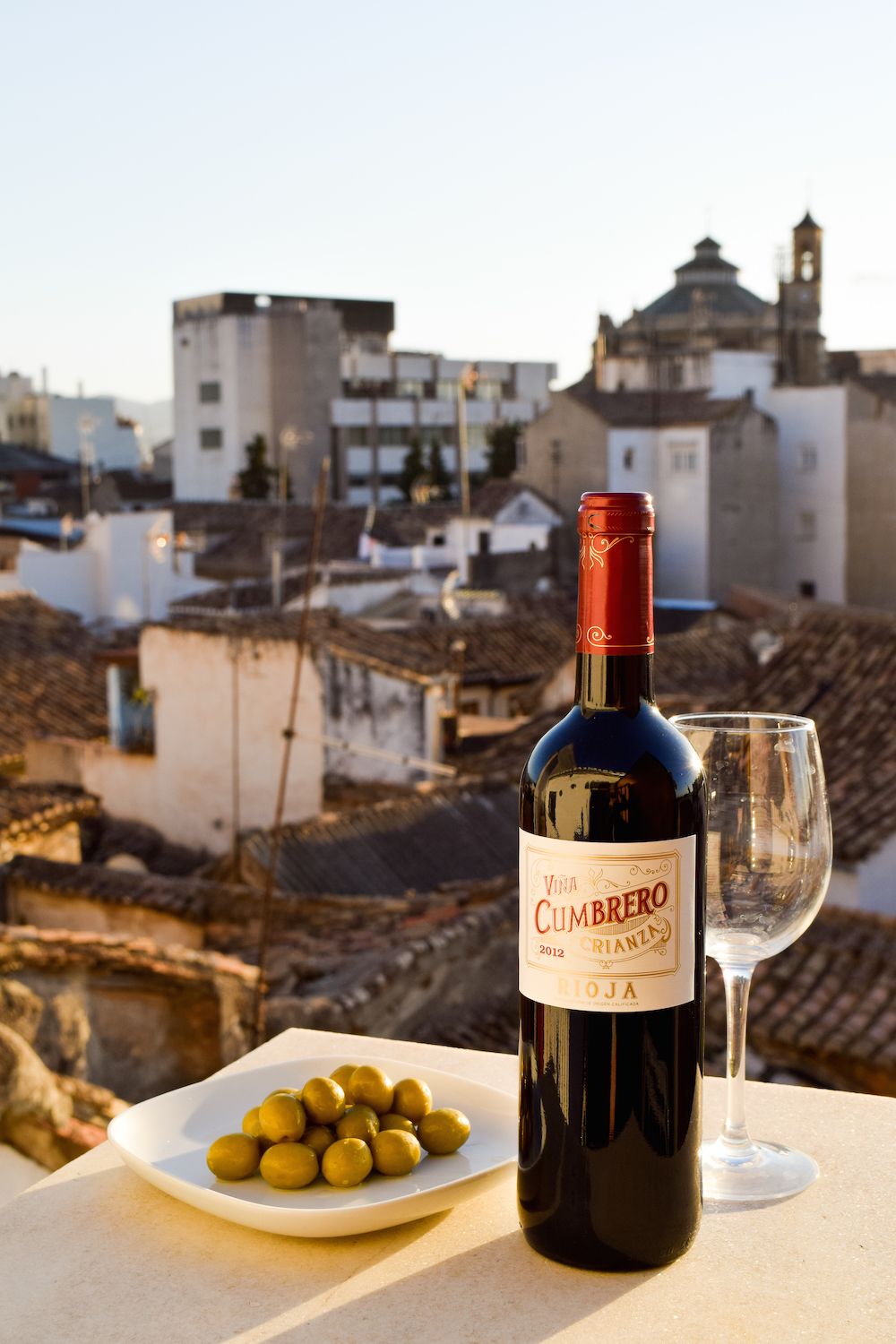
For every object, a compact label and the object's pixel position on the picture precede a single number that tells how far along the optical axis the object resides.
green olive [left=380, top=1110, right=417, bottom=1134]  1.57
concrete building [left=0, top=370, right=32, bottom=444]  72.50
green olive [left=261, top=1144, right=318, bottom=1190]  1.49
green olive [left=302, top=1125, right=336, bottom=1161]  1.53
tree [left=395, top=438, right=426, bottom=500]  53.56
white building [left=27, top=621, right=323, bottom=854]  13.66
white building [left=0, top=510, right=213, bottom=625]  28.97
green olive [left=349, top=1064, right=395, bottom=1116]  1.57
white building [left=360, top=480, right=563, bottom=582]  34.66
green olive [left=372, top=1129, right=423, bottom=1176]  1.51
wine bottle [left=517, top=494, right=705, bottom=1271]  1.35
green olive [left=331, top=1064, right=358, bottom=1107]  1.62
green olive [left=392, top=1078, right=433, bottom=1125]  1.58
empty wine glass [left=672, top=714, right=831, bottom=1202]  1.52
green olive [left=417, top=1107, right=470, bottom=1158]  1.56
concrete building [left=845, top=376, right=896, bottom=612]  38.69
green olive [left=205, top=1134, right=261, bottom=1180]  1.51
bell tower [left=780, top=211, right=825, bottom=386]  46.25
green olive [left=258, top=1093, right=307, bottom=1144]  1.52
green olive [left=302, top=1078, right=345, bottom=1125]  1.53
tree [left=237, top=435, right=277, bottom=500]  51.75
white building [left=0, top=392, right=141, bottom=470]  67.12
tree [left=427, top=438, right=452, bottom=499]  53.78
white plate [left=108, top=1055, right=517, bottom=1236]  1.41
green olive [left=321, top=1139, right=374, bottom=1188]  1.48
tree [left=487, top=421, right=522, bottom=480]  53.75
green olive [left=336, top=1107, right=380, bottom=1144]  1.54
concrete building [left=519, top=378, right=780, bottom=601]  37.53
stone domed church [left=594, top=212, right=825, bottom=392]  44.31
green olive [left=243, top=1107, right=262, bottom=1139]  1.56
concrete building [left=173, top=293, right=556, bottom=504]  55.25
